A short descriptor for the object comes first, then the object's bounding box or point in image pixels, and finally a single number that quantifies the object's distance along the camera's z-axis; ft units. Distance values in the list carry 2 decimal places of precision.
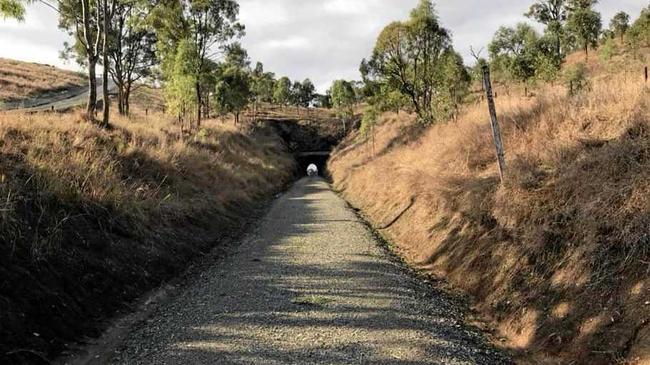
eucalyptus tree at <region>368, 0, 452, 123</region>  118.73
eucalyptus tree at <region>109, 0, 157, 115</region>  115.55
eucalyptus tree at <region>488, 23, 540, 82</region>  129.70
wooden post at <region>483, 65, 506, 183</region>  36.88
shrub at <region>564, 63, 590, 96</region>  43.34
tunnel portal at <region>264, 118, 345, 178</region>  255.43
